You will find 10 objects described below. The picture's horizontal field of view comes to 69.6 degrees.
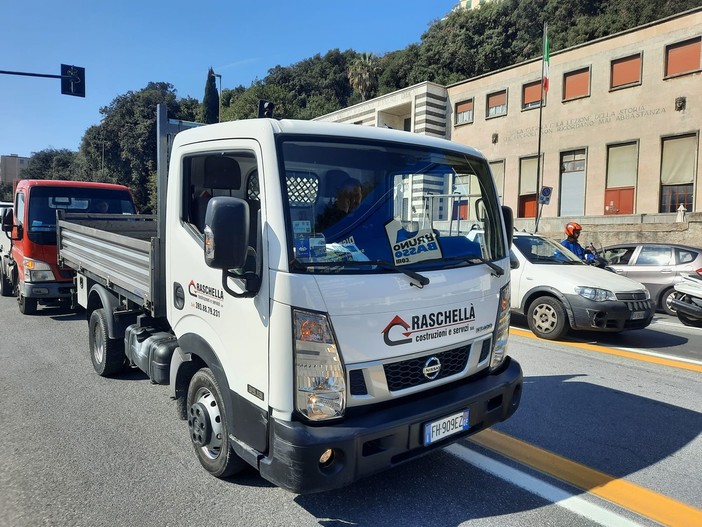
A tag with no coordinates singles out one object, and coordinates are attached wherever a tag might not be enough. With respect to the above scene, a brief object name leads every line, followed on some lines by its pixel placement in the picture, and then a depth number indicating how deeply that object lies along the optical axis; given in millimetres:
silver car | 9922
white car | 6992
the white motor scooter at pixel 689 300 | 8688
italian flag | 24675
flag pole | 25016
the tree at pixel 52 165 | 69212
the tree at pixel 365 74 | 49969
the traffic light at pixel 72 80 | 15970
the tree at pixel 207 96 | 54041
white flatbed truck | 2527
